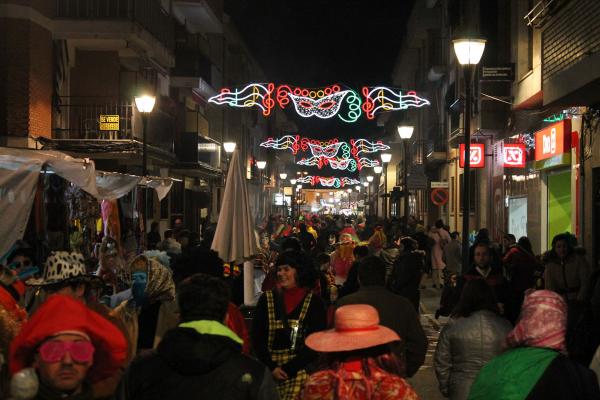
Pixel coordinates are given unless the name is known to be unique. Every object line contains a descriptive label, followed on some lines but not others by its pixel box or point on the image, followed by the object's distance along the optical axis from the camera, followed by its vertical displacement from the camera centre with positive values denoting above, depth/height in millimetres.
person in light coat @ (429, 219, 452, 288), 21391 -1035
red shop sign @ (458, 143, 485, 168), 25328 +1710
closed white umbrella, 10414 -217
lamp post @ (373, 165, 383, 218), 86438 +595
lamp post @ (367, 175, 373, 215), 80781 +2213
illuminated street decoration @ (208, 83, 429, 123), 24688 +3311
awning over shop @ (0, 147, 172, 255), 9188 +361
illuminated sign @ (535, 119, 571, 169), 15852 +1338
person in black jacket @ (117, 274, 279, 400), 3607 -713
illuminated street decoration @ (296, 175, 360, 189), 93125 +3466
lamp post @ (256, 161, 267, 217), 56712 +1062
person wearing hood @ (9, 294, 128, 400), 3422 -599
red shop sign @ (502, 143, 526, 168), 20317 +1378
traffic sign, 22359 +376
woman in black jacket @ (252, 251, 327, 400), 5875 -876
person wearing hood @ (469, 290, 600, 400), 3877 -738
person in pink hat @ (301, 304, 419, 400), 3574 -685
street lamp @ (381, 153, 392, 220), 34053 +2230
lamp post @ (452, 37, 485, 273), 13000 +2382
